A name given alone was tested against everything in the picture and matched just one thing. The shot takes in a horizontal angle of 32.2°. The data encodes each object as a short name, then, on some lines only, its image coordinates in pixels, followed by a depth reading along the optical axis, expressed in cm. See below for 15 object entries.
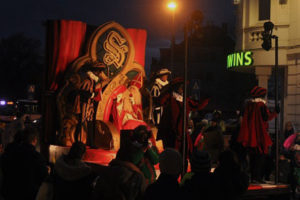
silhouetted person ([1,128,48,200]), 611
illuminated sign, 2269
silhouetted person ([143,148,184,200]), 449
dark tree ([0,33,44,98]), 5803
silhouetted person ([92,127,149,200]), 482
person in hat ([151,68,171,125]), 1232
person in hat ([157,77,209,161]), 986
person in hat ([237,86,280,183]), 977
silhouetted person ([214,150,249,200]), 512
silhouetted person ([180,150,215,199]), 489
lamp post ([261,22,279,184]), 984
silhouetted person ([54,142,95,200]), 523
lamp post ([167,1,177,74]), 1558
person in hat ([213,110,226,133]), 1280
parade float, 1244
